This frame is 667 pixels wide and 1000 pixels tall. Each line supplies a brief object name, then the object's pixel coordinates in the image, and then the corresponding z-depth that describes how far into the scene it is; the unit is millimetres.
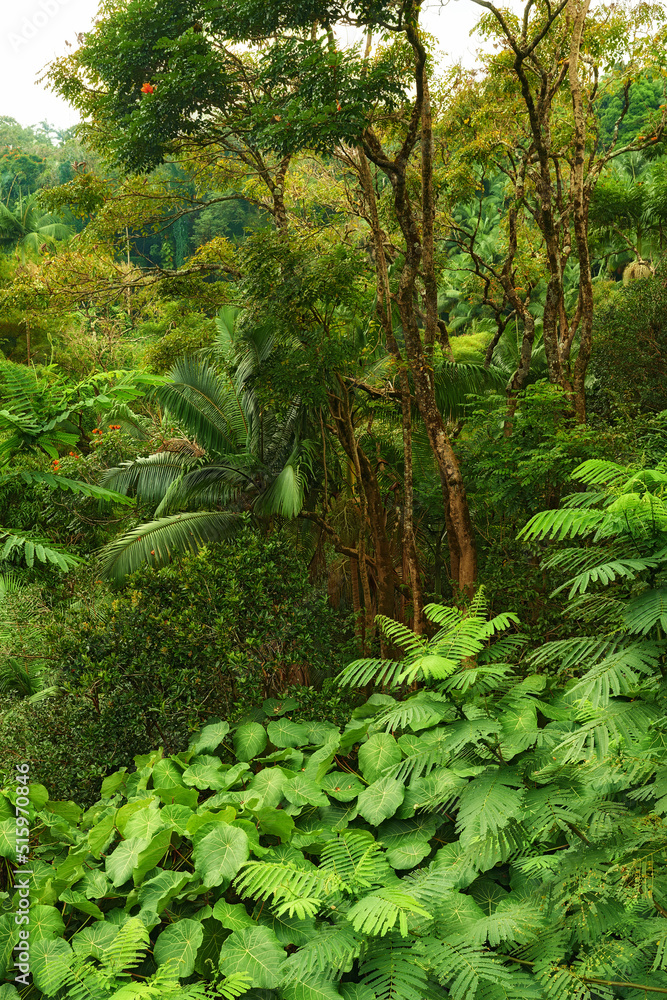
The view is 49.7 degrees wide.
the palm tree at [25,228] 23531
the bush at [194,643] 5789
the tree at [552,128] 7922
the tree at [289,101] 6531
